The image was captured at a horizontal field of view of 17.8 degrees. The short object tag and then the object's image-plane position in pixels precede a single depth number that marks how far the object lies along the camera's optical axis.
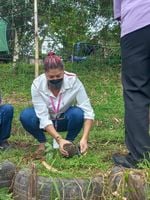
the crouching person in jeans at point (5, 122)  3.95
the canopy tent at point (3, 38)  8.38
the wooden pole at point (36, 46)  6.93
